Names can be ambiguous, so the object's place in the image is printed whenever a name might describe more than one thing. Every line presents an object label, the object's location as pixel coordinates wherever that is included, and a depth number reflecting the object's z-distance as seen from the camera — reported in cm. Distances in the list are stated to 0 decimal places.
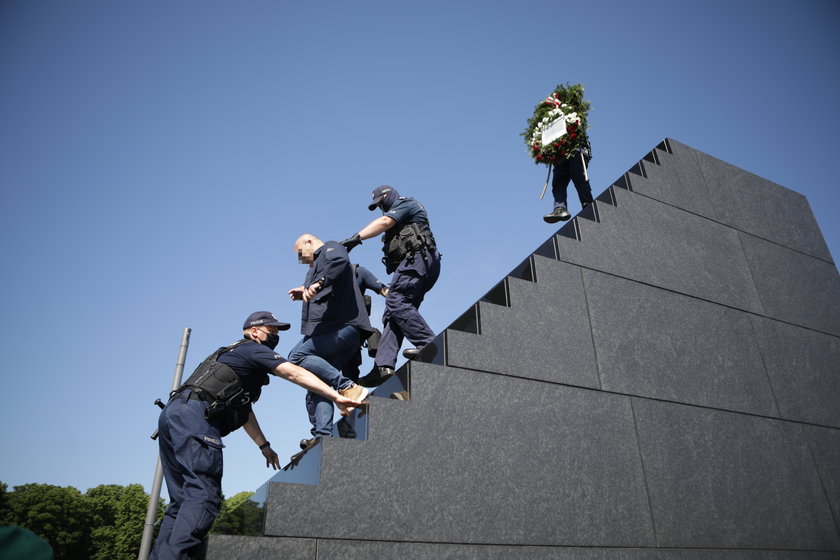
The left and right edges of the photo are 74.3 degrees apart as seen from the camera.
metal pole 1031
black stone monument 325
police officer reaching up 304
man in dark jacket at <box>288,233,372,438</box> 442
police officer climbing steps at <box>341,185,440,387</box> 481
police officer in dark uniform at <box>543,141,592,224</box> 723
